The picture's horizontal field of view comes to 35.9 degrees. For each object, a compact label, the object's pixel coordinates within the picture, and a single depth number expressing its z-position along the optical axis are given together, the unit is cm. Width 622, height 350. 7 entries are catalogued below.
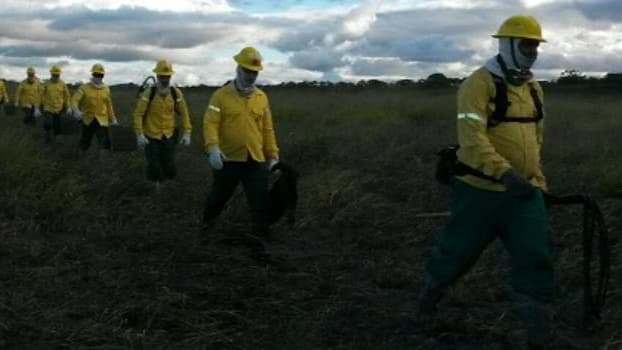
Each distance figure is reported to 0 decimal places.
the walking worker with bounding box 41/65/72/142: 1834
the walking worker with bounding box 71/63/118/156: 1488
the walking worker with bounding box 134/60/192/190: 1159
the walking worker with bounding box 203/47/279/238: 826
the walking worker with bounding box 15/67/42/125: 2194
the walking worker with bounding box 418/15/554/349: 541
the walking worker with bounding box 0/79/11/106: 2562
